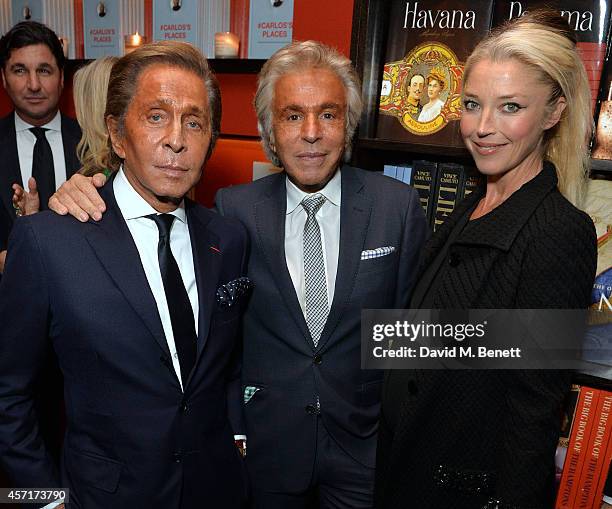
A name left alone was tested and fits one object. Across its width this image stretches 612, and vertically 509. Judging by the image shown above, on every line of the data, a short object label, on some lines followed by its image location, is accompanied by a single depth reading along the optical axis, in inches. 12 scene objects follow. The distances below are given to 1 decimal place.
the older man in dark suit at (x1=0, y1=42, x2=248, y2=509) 49.1
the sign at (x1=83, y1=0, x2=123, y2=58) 120.2
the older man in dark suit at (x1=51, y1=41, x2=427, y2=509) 66.4
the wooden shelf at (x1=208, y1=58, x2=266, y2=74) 102.6
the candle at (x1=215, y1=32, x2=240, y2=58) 103.5
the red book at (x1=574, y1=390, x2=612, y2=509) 61.6
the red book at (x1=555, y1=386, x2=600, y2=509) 62.5
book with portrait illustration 67.8
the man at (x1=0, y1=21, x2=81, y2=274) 105.0
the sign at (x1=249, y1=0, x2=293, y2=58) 97.5
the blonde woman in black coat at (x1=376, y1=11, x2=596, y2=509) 49.3
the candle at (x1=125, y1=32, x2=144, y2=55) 110.3
